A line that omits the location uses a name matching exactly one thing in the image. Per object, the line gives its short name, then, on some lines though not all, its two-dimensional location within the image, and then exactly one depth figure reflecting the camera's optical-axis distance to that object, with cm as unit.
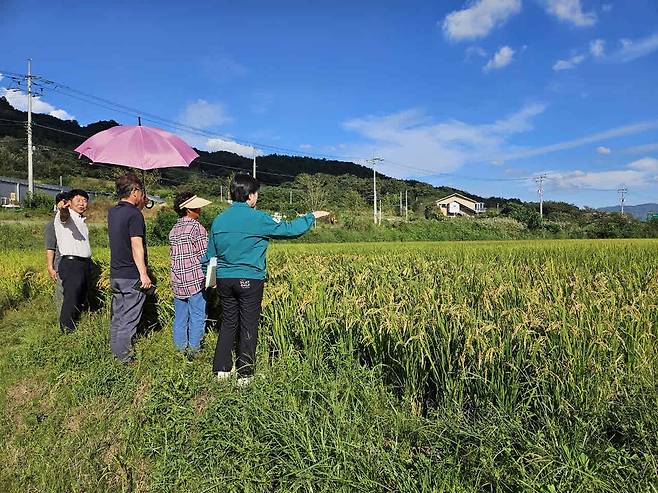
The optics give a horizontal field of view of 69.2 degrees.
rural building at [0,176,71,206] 4780
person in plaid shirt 479
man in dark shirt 457
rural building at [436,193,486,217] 8256
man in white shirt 566
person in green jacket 402
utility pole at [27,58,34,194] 3155
